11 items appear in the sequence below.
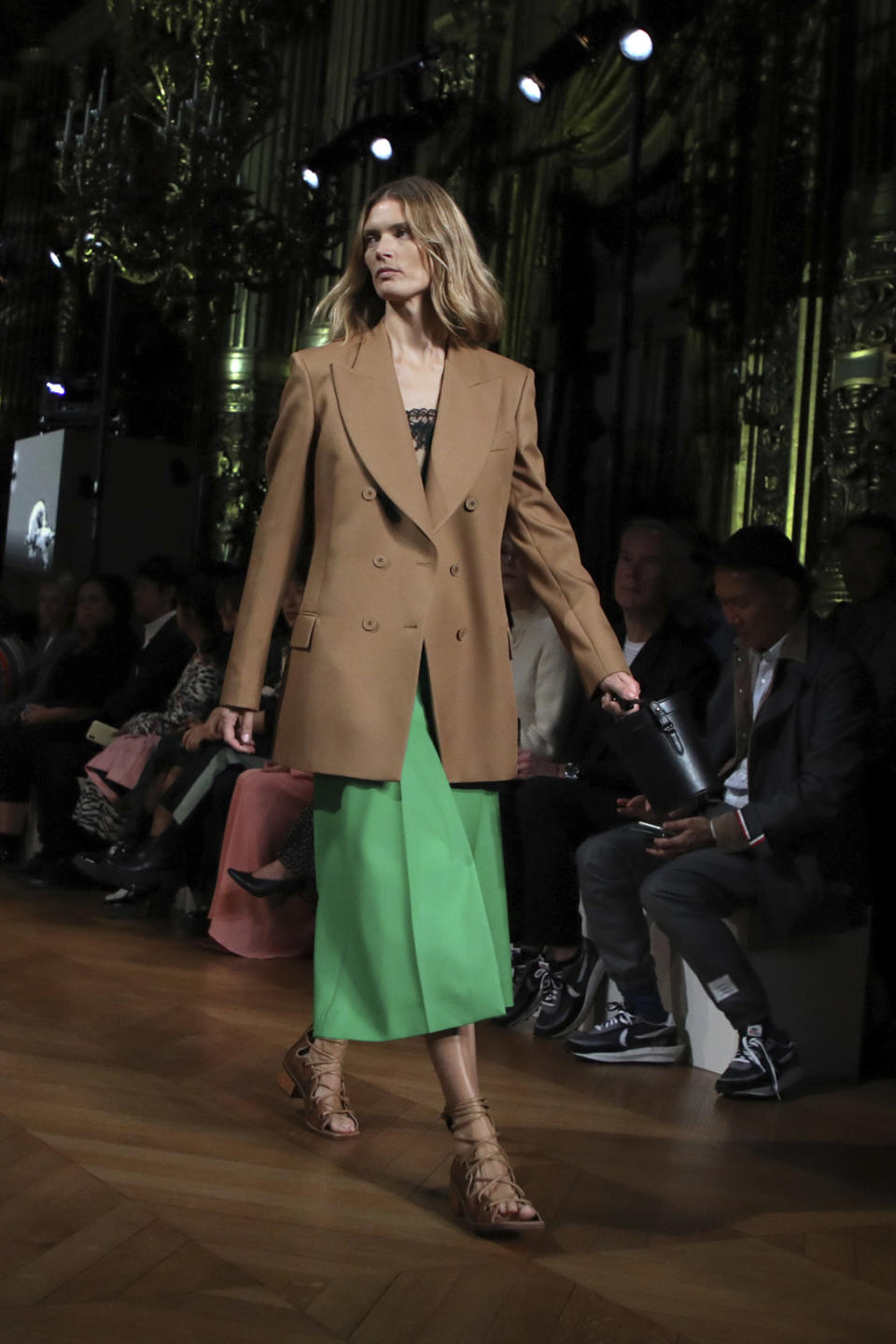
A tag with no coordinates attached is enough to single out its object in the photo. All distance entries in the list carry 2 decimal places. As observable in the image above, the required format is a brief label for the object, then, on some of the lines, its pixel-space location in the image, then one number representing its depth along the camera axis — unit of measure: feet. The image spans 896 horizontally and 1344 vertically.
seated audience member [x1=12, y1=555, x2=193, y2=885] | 19.60
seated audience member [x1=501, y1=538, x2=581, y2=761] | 13.98
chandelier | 24.62
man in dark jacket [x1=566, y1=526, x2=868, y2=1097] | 11.29
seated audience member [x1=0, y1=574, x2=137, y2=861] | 20.67
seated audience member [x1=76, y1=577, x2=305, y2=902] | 16.94
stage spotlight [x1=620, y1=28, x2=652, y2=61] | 18.78
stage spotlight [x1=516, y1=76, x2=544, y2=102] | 21.81
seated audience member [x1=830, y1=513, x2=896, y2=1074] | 12.07
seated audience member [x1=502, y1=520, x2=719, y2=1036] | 12.79
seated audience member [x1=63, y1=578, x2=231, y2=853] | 18.03
